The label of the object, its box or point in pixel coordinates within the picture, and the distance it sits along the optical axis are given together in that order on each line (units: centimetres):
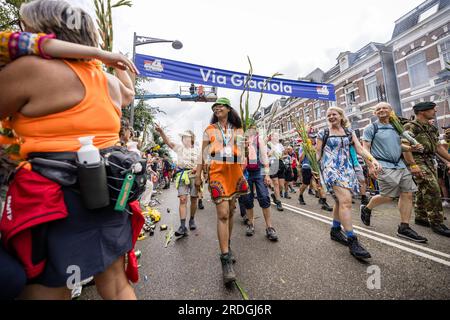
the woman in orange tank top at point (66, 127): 79
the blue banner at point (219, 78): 591
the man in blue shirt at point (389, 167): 299
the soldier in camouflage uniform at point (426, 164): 327
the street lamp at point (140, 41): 545
